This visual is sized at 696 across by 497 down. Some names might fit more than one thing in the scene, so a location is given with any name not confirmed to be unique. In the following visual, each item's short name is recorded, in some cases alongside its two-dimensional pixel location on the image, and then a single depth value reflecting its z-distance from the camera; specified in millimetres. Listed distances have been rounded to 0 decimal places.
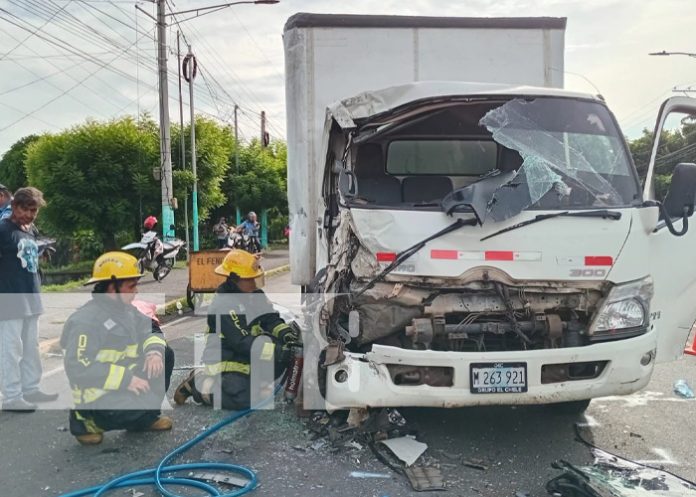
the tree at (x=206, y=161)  22062
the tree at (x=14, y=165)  39125
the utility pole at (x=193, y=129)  20203
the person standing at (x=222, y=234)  21406
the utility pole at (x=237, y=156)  26819
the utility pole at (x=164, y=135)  14492
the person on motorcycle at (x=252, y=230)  21406
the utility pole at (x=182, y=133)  19681
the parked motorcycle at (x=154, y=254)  13211
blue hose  3357
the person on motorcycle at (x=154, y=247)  13219
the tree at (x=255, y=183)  26406
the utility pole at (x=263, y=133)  35091
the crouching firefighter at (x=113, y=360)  4035
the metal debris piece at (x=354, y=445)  3980
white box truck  3598
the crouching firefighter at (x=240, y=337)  4582
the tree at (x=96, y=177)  18078
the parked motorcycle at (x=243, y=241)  20281
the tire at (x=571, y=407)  4414
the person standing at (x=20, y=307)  4805
